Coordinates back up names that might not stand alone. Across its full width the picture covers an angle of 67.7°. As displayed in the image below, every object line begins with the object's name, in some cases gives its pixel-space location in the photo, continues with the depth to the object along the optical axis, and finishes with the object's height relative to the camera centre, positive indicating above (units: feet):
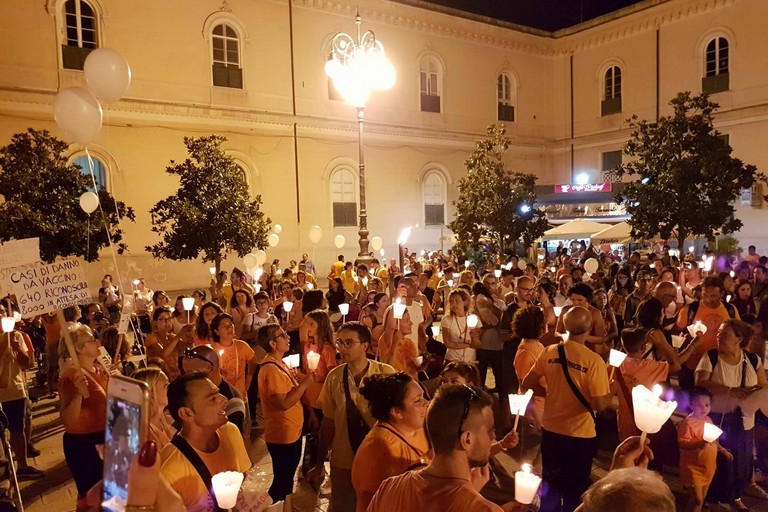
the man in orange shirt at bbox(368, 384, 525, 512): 7.47 -3.31
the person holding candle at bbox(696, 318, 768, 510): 16.15 -5.24
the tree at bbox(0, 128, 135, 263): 43.86 +2.54
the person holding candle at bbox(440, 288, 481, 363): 22.91 -4.40
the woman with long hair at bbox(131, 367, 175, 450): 11.55 -3.56
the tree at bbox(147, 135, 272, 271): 49.08 +1.56
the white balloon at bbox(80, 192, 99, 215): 41.14 +2.07
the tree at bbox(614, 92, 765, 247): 52.95 +3.55
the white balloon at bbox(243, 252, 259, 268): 46.62 -2.77
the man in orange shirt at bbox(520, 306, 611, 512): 13.97 -4.71
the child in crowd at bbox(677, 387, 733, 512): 15.40 -6.44
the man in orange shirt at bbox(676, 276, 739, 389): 20.99 -3.98
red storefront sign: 86.63 +4.59
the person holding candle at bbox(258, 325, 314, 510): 15.12 -5.03
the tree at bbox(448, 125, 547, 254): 62.90 +1.56
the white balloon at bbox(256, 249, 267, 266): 52.60 -2.86
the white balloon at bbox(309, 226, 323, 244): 60.70 -1.01
